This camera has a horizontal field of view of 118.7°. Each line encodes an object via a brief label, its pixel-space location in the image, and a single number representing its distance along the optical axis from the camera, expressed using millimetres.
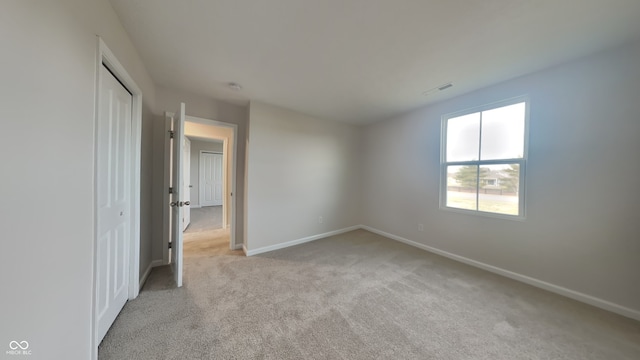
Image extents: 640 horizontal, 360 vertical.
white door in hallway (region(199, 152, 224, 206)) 6801
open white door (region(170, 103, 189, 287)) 2063
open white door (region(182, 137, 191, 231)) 4191
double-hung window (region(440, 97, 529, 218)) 2361
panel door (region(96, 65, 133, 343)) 1384
